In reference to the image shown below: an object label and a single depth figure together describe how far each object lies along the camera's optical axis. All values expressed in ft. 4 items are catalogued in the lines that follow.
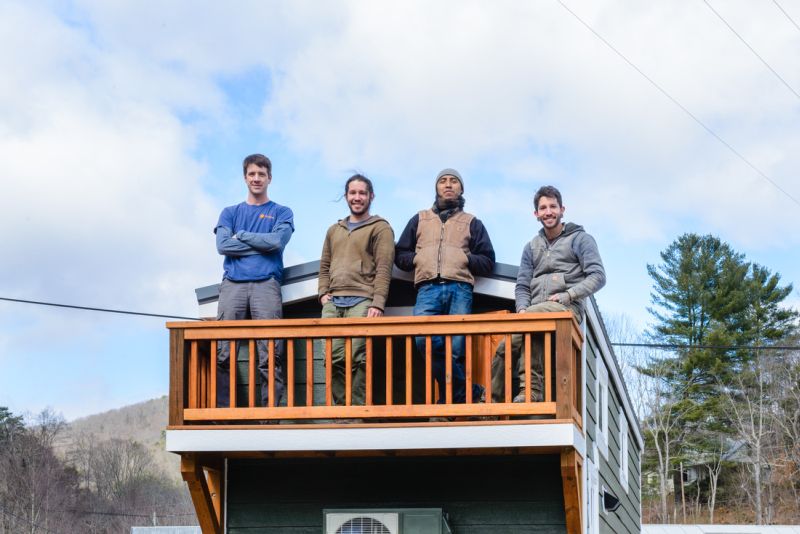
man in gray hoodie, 28.35
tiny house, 27.30
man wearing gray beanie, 28.89
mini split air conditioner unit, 29.40
